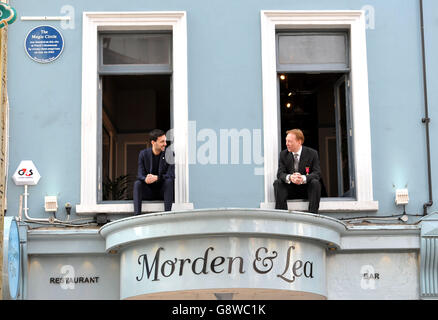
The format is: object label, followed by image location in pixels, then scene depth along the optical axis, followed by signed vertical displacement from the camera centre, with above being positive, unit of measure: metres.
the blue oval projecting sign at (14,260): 13.16 -0.45
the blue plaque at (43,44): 14.78 +2.57
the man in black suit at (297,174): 13.91 +0.63
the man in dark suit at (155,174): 14.09 +0.67
